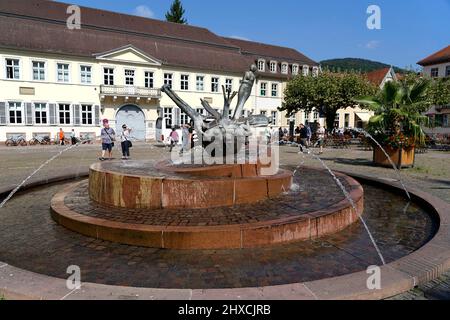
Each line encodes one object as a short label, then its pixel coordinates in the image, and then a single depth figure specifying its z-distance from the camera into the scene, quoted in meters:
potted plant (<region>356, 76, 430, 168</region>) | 13.43
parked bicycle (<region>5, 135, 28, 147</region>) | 30.72
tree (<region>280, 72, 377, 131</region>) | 34.81
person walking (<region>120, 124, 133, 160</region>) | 15.83
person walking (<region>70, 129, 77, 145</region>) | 32.36
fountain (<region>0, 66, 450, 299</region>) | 3.81
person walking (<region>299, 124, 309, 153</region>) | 22.05
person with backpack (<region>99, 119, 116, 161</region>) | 15.81
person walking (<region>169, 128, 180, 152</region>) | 24.36
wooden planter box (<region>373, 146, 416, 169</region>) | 13.47
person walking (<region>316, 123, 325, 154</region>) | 28.34
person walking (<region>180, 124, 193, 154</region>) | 20.97
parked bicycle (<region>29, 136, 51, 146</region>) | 32.19
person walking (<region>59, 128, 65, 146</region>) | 32.03
